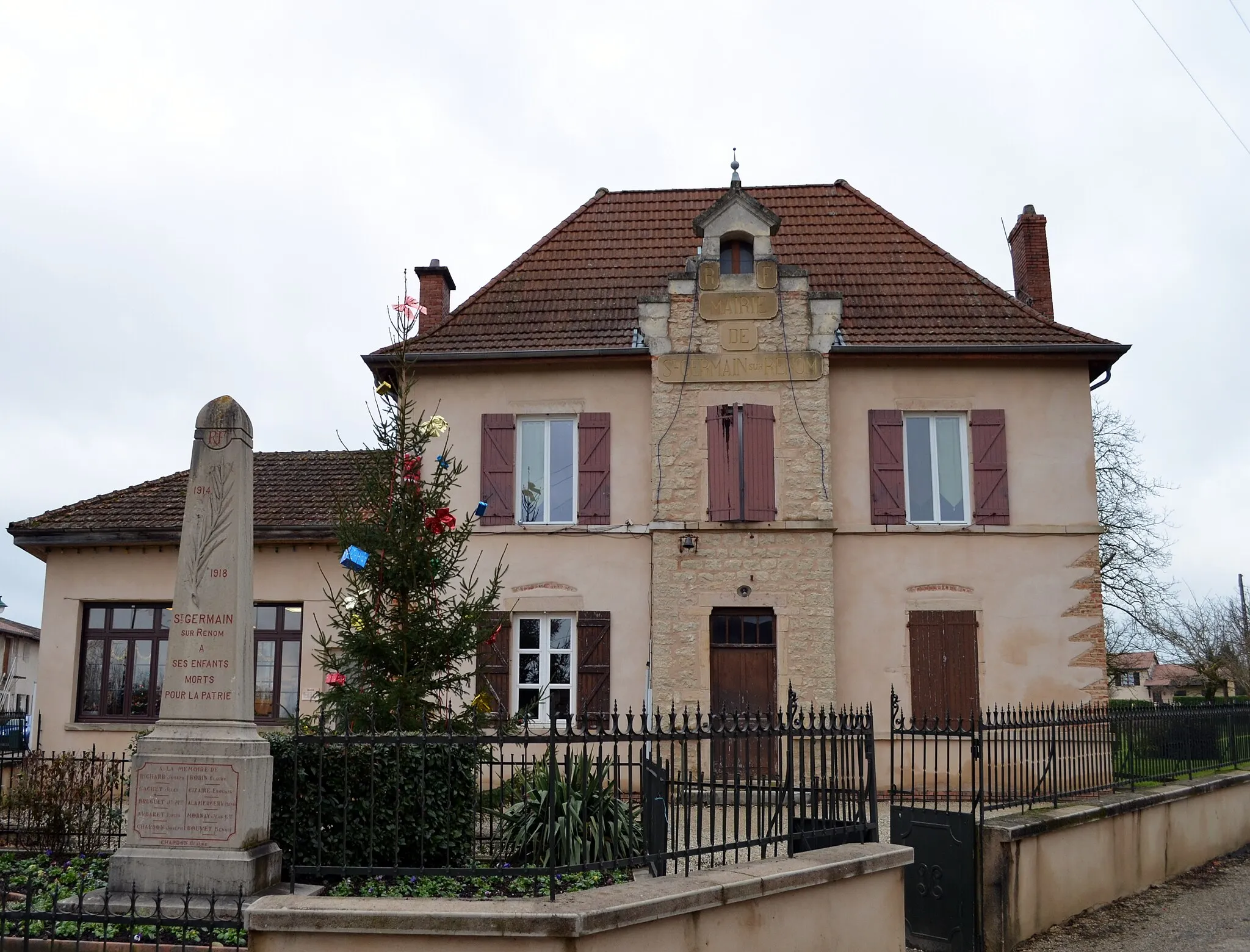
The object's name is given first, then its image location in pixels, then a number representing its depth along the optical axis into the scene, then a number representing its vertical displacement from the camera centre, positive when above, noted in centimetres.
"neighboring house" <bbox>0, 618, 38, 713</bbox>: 4234 +17
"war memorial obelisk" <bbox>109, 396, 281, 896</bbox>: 648 -44
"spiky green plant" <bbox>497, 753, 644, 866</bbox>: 721 -112
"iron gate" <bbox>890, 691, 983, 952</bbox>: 826 -164
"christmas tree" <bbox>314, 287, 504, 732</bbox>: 890 +47
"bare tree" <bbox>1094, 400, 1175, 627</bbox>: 2792 +279
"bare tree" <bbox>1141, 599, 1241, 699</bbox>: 2911 +63
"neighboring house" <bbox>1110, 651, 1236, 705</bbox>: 5116 -126
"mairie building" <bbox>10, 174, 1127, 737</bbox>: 1499 +234
